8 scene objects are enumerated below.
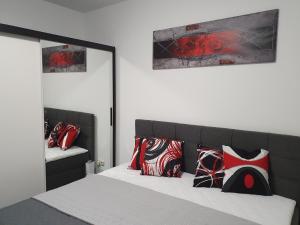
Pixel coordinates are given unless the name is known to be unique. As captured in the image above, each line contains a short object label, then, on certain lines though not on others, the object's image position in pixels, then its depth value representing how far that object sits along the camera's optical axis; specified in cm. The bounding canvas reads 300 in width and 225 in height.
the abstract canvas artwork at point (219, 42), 199
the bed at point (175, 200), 149
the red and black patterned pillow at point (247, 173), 187
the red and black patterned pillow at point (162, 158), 227
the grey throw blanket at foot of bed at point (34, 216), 142
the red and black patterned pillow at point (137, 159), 243
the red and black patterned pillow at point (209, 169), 203
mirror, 248
